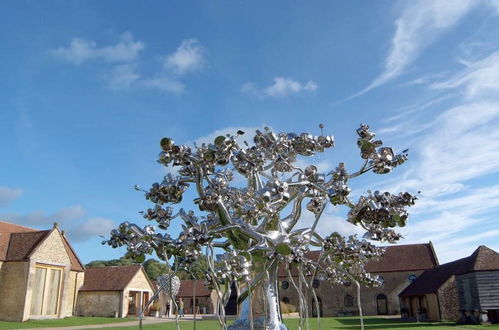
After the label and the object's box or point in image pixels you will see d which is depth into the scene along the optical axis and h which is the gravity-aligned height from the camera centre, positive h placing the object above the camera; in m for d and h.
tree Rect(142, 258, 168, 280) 63.67 +2.50
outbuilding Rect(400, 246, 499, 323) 23.72 -0.48
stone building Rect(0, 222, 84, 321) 25.28 +0.94
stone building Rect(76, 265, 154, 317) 33.16 -0.26
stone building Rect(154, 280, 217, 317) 48.41 -1.26
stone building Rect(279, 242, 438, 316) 40.38 -0.39
